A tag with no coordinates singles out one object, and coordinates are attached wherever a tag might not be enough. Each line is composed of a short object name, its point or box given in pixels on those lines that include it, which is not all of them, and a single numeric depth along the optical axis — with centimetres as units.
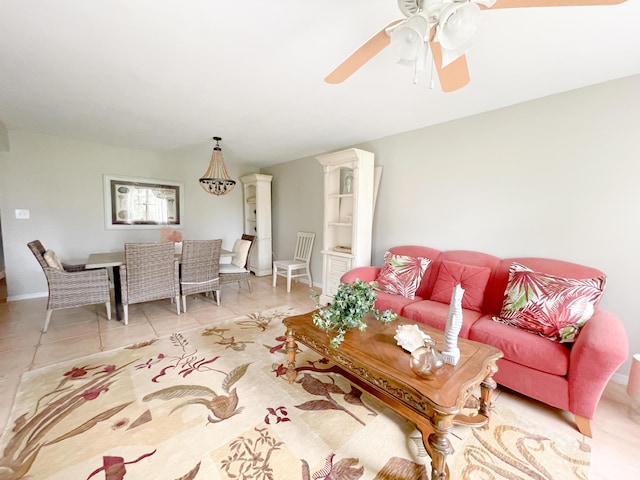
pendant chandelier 353
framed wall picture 425
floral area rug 129
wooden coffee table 112
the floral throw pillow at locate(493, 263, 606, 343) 175
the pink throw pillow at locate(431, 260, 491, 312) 236
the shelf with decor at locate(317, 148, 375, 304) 334
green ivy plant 173
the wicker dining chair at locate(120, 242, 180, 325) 285
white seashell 148
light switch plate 362
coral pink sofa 146
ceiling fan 100
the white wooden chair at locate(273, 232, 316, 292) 435
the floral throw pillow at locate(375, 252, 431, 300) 266
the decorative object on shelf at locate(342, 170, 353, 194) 372
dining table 289
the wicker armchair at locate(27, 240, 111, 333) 266
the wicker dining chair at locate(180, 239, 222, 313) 320
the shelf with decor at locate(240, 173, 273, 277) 523
